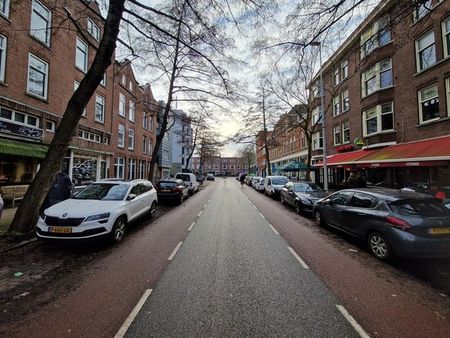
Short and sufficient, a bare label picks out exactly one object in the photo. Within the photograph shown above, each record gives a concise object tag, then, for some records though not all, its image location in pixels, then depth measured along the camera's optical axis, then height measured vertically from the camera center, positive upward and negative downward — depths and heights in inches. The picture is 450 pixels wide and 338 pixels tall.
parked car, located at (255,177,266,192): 954.2 -30.5
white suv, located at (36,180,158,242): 216.1 -37.3
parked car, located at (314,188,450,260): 182.2 -38.7
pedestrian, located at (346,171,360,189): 453.4 -5.2
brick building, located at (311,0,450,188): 428.1 +158.7
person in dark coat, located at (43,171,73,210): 301.1 -19.3
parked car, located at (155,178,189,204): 553.6 -33.4
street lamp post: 600.6 +46.9
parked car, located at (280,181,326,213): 416.5 -33.2
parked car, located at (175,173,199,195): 821.1 -6.3
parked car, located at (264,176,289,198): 695.7 -21.6
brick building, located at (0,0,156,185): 423.8 +180.8
